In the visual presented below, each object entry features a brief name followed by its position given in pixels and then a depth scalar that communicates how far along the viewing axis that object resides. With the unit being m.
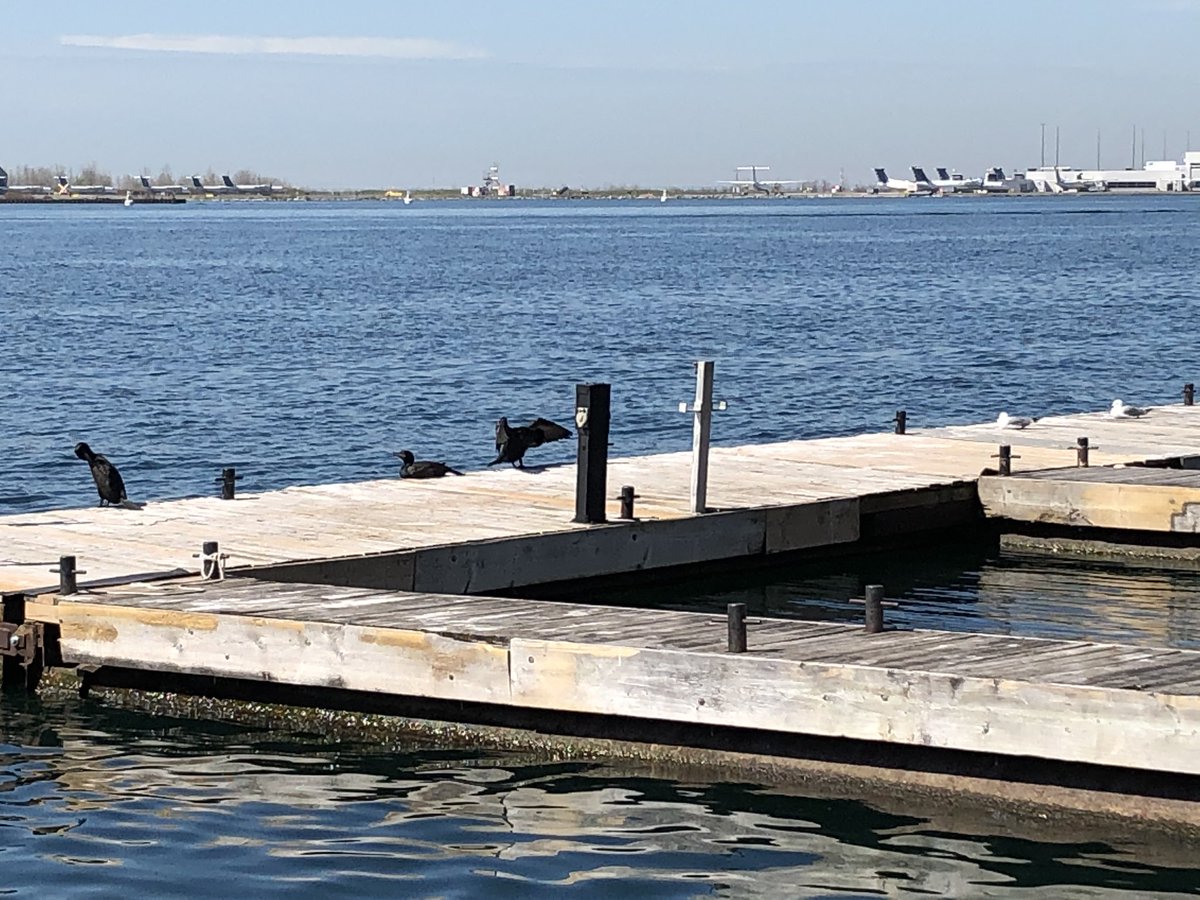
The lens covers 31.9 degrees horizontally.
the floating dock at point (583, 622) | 10.56
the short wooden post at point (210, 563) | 14.12
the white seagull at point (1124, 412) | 24.67
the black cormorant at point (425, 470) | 19.38
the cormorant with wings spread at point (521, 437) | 20.23
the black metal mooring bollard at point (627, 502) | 16.64
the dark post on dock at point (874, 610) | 11.66
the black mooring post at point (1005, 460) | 19.70
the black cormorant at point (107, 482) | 17.59
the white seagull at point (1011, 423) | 23.41
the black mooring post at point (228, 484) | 17.52
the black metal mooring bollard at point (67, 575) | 13.42
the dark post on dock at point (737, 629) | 11.17
